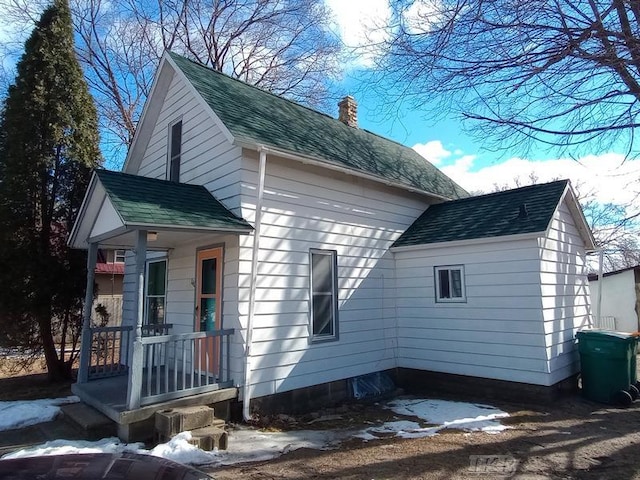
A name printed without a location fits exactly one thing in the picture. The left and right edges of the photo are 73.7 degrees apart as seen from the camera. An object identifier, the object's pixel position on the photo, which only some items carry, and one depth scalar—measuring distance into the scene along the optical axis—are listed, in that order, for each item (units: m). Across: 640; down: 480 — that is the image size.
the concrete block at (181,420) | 5.07
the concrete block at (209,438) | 4.96
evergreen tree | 9.05
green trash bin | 7.36
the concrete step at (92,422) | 5.43
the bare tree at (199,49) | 17.52
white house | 6.36
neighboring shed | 16.84
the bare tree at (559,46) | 5.05
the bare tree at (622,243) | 20.66
